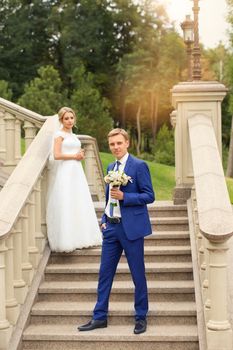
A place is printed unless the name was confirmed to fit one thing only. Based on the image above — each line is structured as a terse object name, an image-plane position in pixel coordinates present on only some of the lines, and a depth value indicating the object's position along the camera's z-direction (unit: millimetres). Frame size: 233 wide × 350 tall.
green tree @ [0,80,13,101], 36281
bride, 7168
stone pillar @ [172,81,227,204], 8336
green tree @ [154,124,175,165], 33562
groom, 5777
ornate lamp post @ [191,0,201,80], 11373
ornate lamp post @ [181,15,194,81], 15625
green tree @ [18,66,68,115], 35938
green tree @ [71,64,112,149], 34688
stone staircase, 5816
